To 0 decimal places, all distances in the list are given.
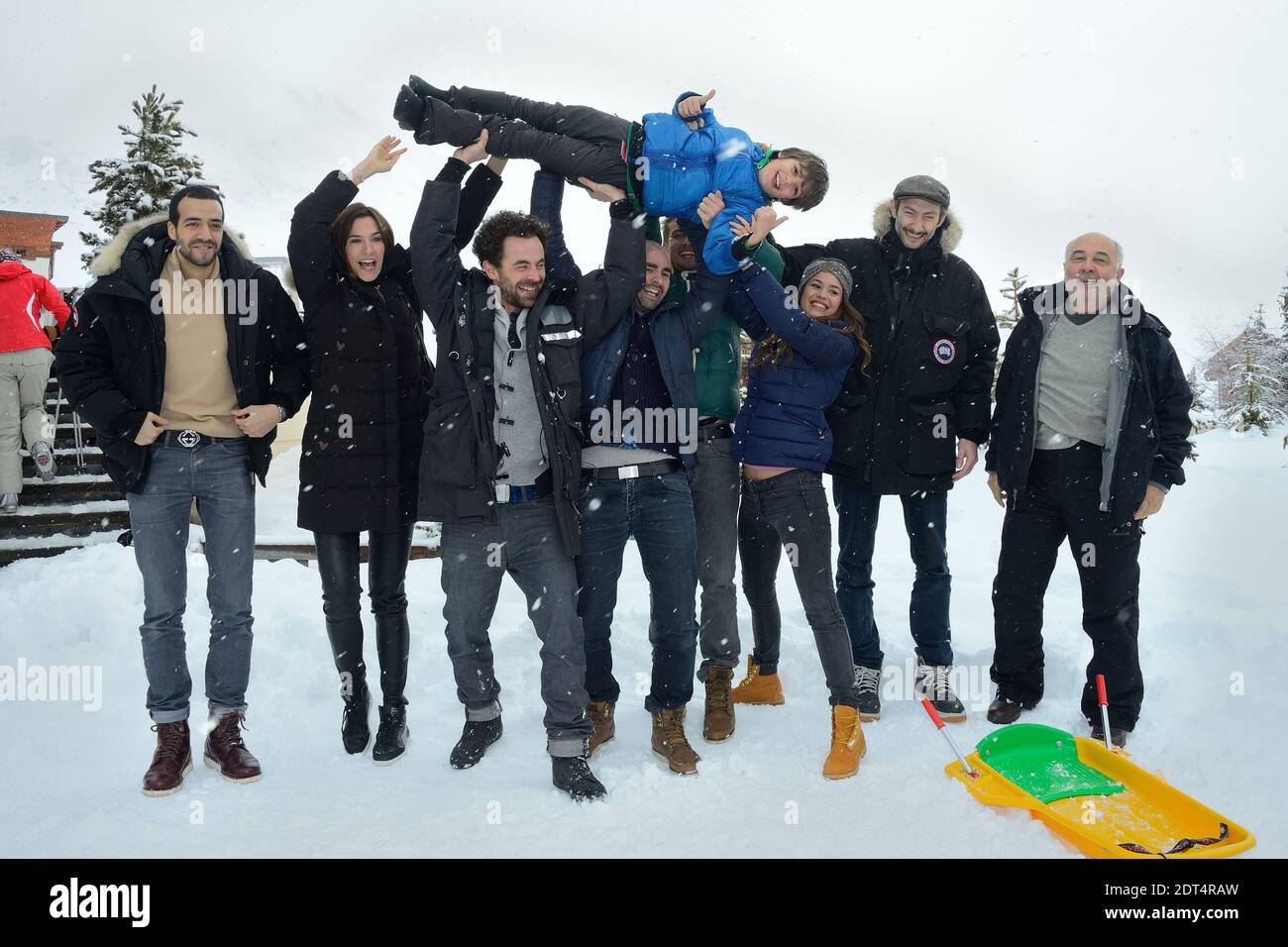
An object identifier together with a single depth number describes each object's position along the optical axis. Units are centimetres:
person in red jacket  841
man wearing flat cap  475
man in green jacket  441
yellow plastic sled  331
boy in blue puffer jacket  419
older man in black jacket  446
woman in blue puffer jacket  418
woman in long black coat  407
